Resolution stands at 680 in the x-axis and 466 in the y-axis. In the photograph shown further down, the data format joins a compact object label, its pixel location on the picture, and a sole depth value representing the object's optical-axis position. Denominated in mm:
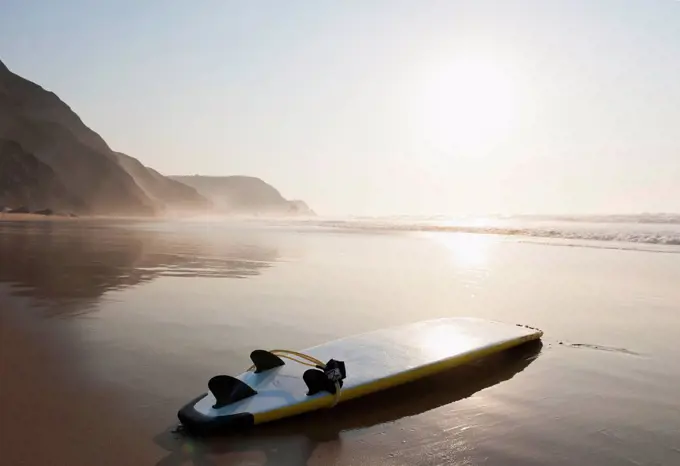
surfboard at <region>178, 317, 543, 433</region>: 3842
